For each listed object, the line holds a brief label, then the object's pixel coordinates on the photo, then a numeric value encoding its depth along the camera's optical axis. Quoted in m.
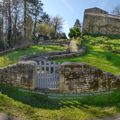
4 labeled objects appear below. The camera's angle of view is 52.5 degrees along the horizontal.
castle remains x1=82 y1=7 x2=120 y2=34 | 22.73
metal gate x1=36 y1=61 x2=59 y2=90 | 6.28
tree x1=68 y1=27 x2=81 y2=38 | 19.42
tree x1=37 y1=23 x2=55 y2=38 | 25.70
